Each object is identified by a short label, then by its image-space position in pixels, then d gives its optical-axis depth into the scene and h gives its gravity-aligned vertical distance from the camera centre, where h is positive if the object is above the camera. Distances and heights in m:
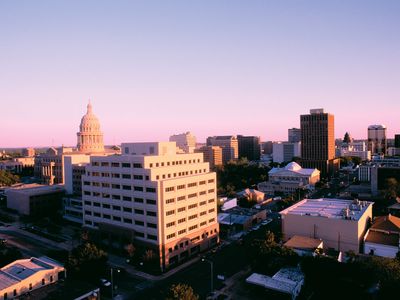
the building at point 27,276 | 52.97 -22.32
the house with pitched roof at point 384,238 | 67.31 -21.40
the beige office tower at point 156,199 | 66.69 -12.72
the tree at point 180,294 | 45.16 -20.80
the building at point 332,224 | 70.31 -19.02
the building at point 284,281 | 51.56 -23.07
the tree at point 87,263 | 59.34 -21.55
